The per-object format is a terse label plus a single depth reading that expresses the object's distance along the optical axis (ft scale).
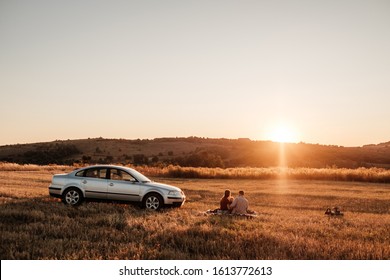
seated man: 54.19
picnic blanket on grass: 52.38
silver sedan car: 56.03
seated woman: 57.21
